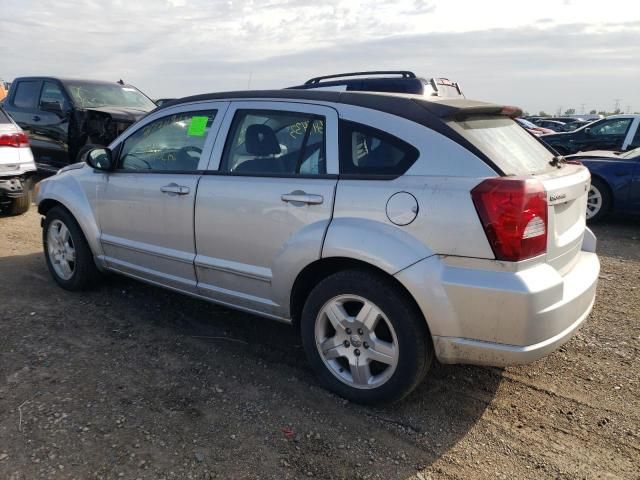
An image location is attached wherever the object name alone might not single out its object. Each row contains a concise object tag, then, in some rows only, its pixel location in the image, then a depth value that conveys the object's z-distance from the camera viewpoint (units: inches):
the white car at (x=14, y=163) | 274.7
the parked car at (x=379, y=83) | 253.6
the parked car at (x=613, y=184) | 288.8
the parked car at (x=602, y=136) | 415.2
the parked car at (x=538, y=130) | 740.0
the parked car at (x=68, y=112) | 346.3
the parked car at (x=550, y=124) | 1027.1
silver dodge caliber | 102.0
